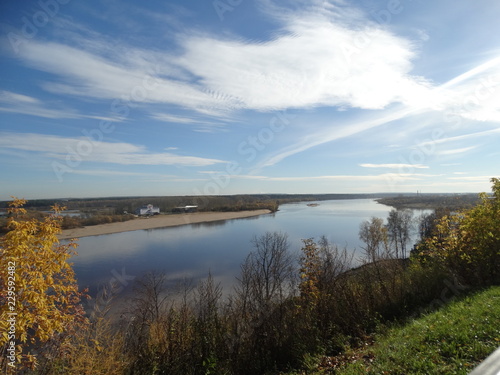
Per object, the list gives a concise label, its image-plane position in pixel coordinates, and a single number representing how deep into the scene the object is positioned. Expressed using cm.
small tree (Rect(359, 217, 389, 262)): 2785
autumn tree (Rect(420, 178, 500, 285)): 793
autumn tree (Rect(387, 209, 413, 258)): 3155
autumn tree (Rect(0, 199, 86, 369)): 441
